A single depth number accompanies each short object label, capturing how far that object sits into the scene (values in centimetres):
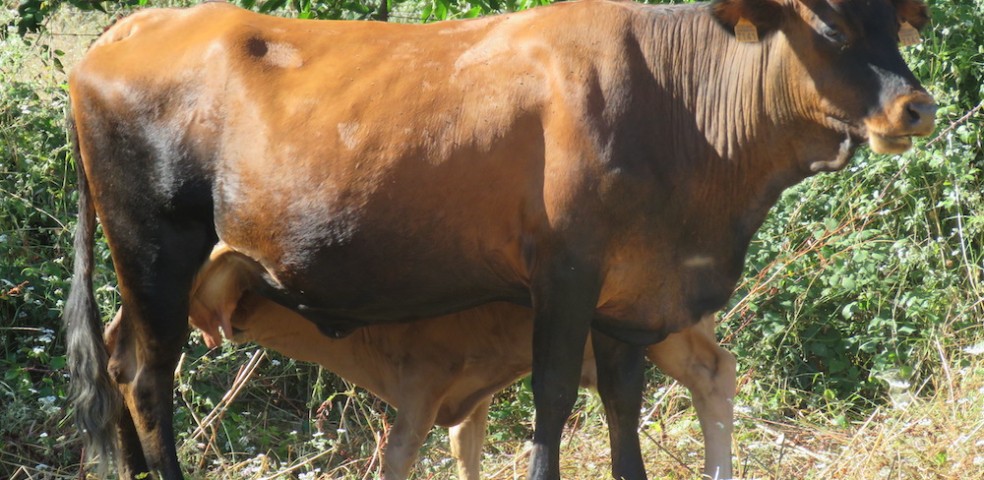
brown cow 922
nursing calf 1109
